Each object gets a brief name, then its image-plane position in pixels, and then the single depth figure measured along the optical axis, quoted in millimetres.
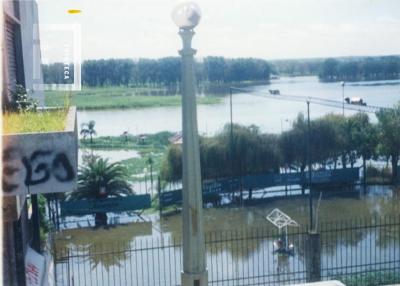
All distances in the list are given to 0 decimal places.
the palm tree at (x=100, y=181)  23141
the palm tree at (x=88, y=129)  38619
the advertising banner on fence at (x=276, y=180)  27062
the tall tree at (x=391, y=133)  29703
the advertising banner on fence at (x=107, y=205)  22734
